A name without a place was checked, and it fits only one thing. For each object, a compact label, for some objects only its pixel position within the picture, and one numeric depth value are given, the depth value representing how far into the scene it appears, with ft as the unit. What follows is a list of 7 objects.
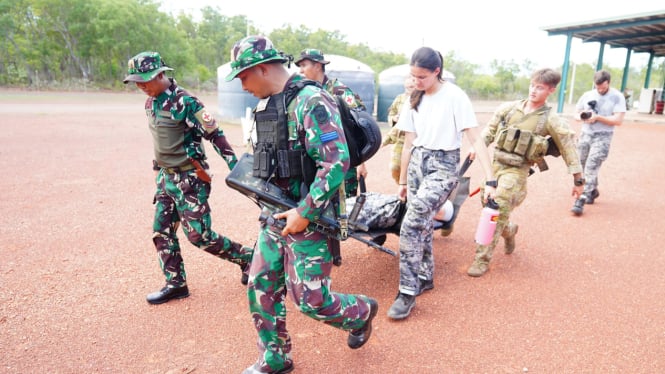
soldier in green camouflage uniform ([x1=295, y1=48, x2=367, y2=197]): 14.14
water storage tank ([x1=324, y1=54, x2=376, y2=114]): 54.19
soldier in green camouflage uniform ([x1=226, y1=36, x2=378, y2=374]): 7.23
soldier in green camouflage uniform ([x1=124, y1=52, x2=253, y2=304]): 10.65
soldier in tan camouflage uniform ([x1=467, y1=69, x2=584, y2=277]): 13.21
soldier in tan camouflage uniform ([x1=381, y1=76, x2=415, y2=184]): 16.54
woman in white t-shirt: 10.96
